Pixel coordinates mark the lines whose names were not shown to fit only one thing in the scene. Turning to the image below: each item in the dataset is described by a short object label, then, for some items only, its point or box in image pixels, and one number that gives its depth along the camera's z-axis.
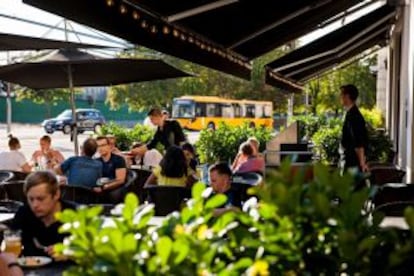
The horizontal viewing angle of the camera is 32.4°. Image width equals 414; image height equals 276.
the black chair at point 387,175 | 8.14
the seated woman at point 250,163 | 9.02
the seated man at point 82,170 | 7.89
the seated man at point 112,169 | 7.89
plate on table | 3.83
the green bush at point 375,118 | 20.42
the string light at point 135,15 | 5.84
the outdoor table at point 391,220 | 4.38
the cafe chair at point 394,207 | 5.20
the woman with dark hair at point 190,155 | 9.27
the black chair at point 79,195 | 7.38
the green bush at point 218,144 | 14.99
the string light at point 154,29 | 6.44
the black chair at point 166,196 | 6.93
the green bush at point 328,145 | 12.60
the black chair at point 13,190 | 7.43
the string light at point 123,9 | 5.44
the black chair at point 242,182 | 6.29
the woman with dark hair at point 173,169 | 7.06
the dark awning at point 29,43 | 7.90
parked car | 40.03
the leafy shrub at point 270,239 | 1.69
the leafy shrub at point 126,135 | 15.72
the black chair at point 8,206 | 5.52
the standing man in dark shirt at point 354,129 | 7.55
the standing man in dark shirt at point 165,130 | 10.14
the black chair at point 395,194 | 6.13
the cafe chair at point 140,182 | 8.51
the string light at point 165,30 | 6.73
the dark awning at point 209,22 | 5.24
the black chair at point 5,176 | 8.29
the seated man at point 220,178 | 5.74
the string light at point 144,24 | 6.12
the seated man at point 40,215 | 4.08
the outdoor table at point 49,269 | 3.69
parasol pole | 11.11
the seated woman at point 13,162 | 9.45
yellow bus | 40.75
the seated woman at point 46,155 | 10.07
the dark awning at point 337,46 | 12.96
